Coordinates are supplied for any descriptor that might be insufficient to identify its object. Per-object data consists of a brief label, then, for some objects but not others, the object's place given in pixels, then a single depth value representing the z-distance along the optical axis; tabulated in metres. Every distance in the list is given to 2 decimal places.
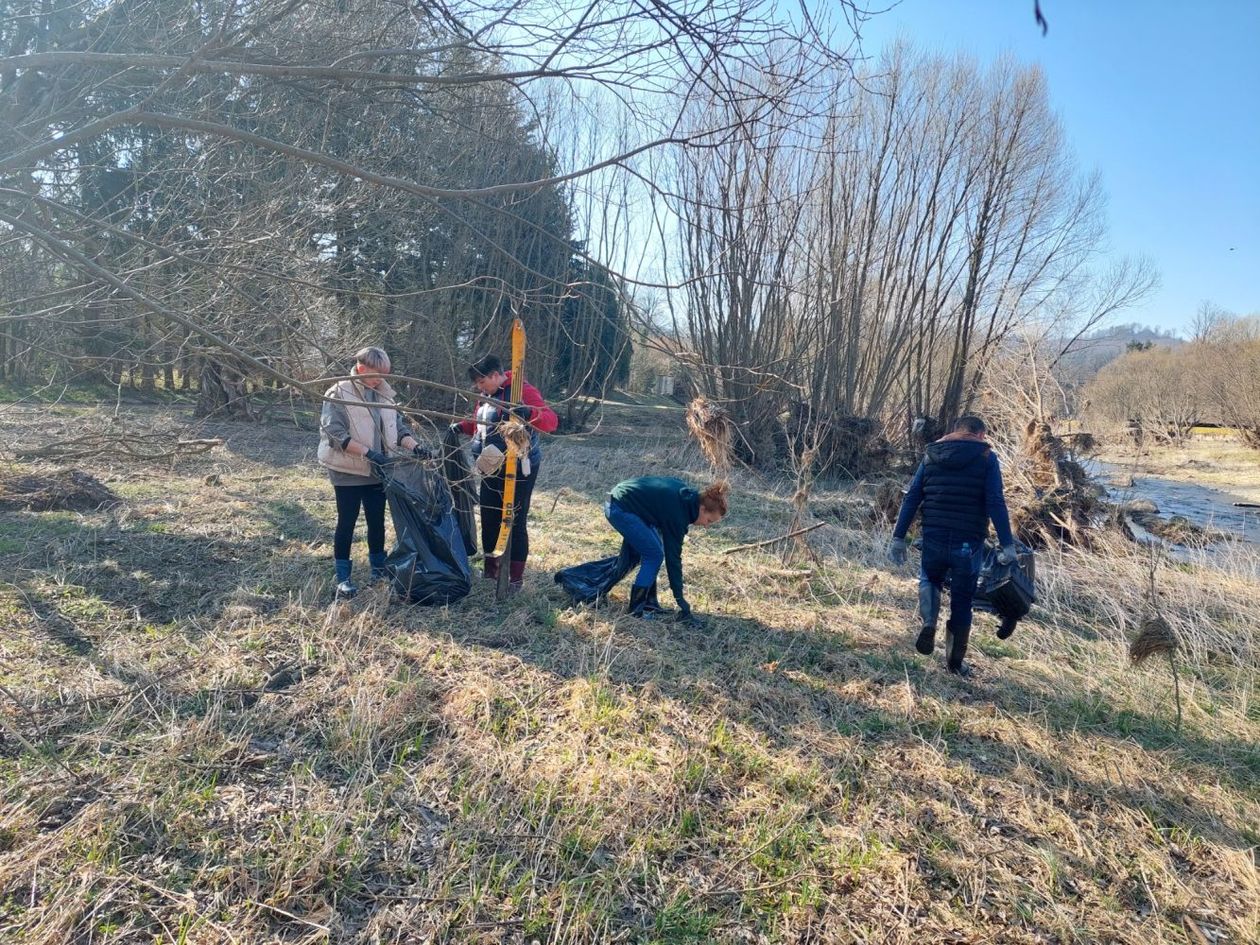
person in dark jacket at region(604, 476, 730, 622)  4.63
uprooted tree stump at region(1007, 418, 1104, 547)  7.77
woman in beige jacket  4.28
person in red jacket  4.42
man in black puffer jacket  4.13
